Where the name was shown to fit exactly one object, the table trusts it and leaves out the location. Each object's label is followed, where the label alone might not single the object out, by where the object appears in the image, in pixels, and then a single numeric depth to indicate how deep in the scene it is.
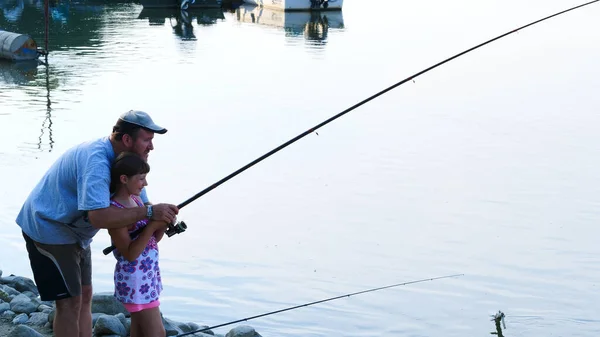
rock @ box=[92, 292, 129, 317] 11.95
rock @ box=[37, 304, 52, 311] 11.89
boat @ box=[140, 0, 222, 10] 77.69
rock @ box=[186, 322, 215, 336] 12.75
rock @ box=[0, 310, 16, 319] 11.63
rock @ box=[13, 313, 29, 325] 11.35
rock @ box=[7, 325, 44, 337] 9.93
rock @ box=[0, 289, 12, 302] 12.41
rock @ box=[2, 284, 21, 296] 12.84
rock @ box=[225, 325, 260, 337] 12.40
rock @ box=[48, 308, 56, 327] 11.18
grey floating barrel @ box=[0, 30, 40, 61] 42.31
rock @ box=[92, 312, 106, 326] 11.32
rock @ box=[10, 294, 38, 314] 11.83
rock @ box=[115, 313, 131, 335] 11.17
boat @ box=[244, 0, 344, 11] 77.12
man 7.88
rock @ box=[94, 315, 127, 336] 10.90
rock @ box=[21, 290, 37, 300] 12.88
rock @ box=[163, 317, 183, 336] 11.90
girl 8.05
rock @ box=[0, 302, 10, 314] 11.83
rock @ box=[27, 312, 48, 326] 11.30
